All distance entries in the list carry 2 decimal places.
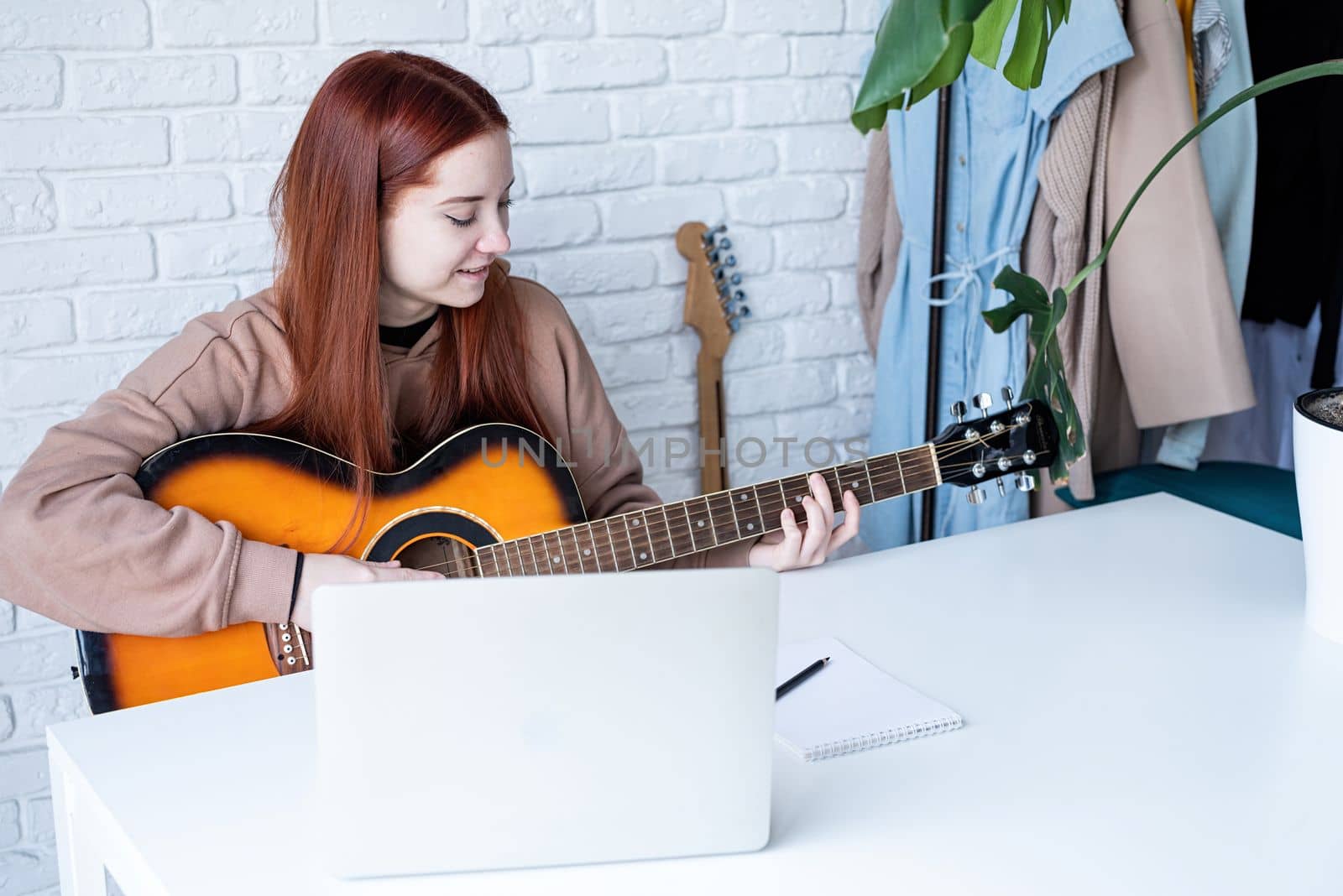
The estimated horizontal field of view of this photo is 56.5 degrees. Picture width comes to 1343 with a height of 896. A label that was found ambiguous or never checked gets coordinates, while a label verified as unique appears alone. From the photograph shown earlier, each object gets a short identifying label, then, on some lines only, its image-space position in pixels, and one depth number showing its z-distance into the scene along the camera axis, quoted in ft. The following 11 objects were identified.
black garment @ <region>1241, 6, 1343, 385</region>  6.62
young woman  4.50
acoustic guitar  4.65
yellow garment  6.40
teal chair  6.31
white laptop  2.63
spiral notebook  3.35
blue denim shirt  6.67
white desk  2.82
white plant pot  3.82
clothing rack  6.79
